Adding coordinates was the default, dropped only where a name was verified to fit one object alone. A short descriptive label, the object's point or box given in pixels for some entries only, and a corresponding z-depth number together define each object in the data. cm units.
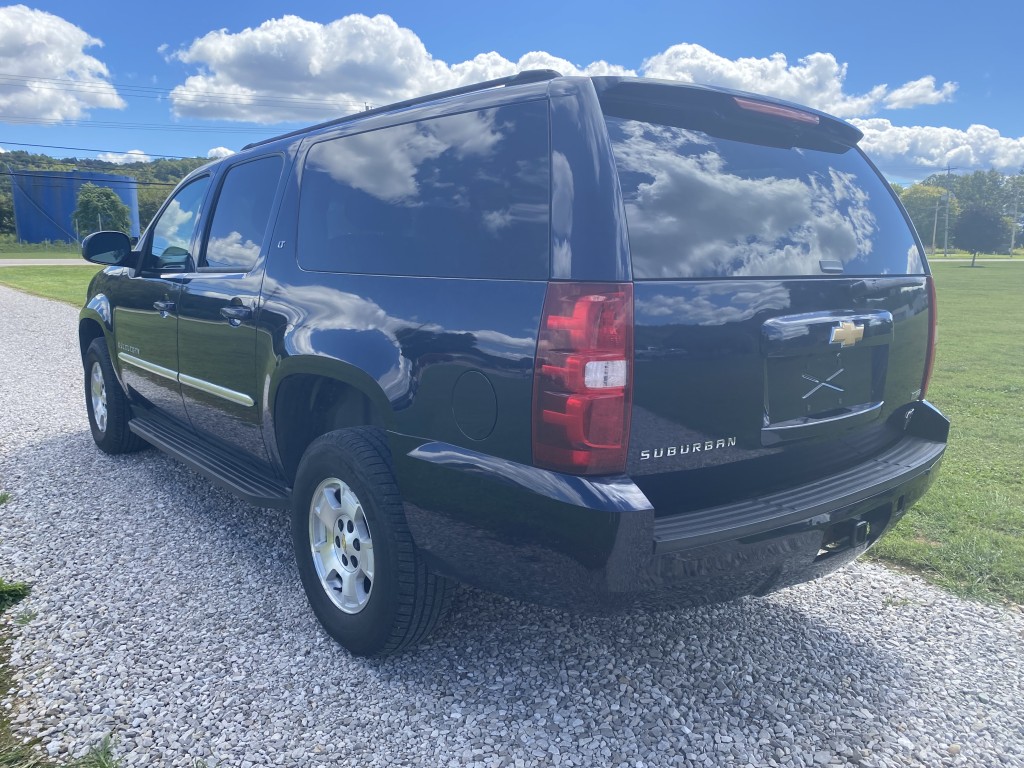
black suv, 210
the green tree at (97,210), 6344
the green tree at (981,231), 8512
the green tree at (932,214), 10375
